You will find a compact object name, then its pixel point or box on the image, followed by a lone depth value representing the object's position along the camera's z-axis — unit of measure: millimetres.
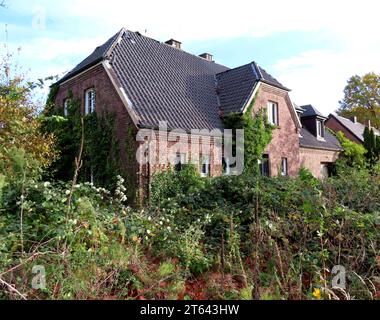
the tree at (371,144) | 27423
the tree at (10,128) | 7262
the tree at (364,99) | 48406
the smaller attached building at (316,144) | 22841
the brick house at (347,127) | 34944
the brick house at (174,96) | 14000
